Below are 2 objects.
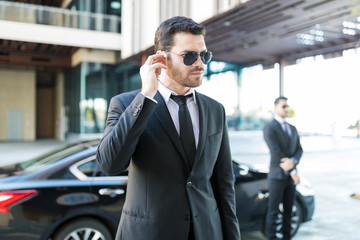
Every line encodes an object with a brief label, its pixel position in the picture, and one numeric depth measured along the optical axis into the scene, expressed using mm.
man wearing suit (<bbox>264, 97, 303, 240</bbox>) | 4172
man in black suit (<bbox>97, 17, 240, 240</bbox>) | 1531
